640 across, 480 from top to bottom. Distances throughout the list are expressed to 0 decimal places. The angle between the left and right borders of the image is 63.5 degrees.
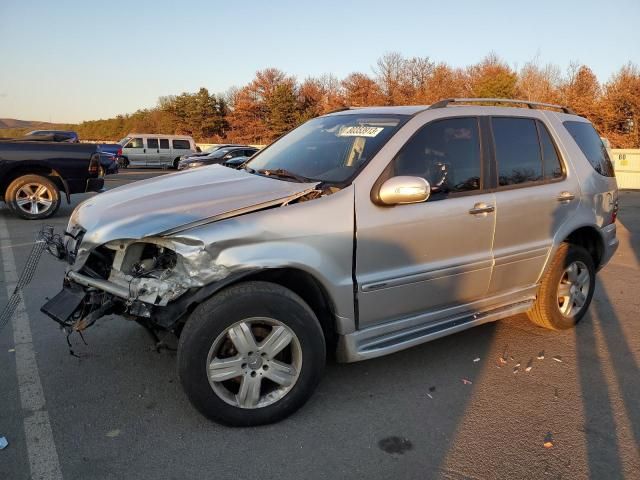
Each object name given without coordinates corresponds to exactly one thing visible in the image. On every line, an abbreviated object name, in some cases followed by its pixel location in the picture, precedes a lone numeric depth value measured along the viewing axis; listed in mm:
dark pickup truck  9312
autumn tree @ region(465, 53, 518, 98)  39156
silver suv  2770
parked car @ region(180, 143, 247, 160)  23459
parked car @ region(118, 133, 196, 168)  27781
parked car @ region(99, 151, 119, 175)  16500
